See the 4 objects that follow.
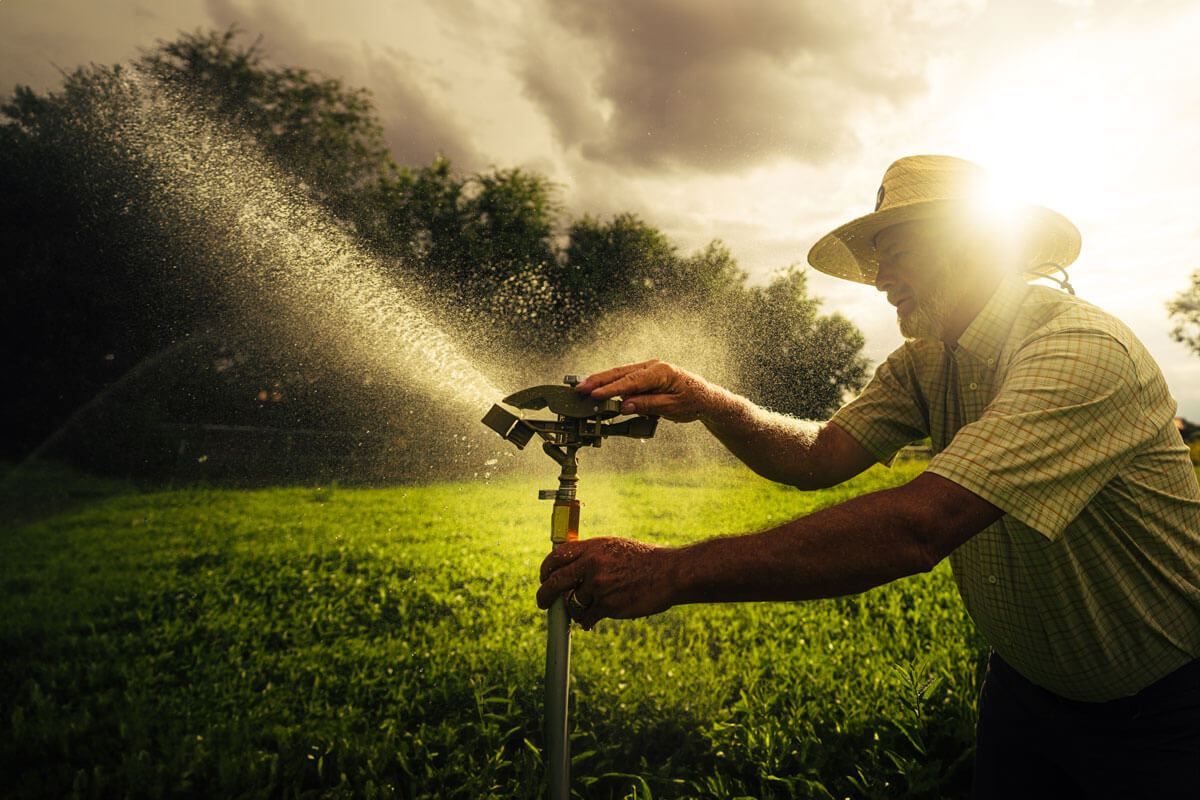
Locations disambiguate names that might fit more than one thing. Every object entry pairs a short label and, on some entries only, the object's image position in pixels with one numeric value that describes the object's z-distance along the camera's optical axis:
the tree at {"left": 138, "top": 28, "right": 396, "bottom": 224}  10.88
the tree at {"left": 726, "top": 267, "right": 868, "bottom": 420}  17.05
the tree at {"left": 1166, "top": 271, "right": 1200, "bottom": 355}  38.33
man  1.38
